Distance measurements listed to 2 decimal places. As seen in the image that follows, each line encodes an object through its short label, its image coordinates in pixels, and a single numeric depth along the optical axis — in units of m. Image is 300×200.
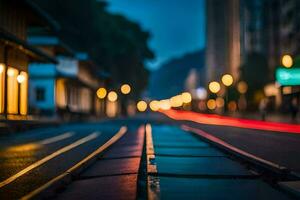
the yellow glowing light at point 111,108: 102.69
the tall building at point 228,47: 138.69
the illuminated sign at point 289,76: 55.56
